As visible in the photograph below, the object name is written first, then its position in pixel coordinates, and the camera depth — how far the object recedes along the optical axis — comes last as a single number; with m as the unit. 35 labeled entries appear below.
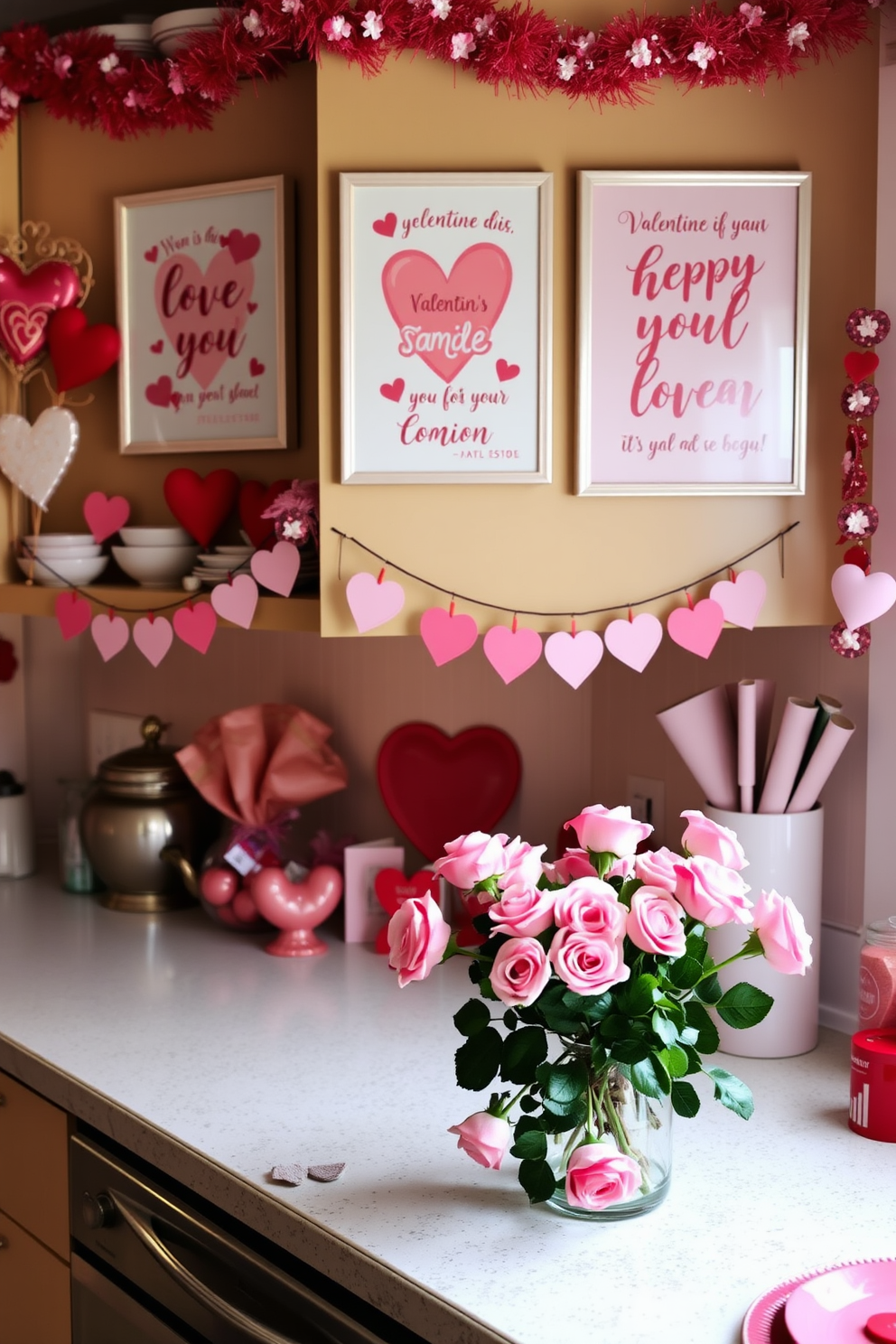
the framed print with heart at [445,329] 1.43
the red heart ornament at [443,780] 1.90
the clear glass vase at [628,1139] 1.11
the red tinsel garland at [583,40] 1.37
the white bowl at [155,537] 1.78
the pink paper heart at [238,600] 1.61
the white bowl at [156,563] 1.78
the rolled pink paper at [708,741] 1.53
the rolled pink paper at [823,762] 1.46
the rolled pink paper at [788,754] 1.47
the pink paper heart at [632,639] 1.45
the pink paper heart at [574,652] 1.46
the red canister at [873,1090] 1.28
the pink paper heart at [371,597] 1.45
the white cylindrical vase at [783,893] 1.48
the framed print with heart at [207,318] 1.70
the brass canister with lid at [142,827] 2.02
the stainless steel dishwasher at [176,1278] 1.17
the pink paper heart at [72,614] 1.79
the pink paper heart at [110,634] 1.76
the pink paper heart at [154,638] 1.72
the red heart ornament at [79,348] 1.79
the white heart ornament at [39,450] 1.85
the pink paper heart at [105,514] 1.84
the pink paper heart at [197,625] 1.67
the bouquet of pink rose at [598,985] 1.04
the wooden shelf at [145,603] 1.54
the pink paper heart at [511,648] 1.45
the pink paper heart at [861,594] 1.41
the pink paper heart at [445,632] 1.45
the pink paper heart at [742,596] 1.46
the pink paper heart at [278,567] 1.57
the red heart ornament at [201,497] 1.76
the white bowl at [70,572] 1.84
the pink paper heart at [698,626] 1.45
